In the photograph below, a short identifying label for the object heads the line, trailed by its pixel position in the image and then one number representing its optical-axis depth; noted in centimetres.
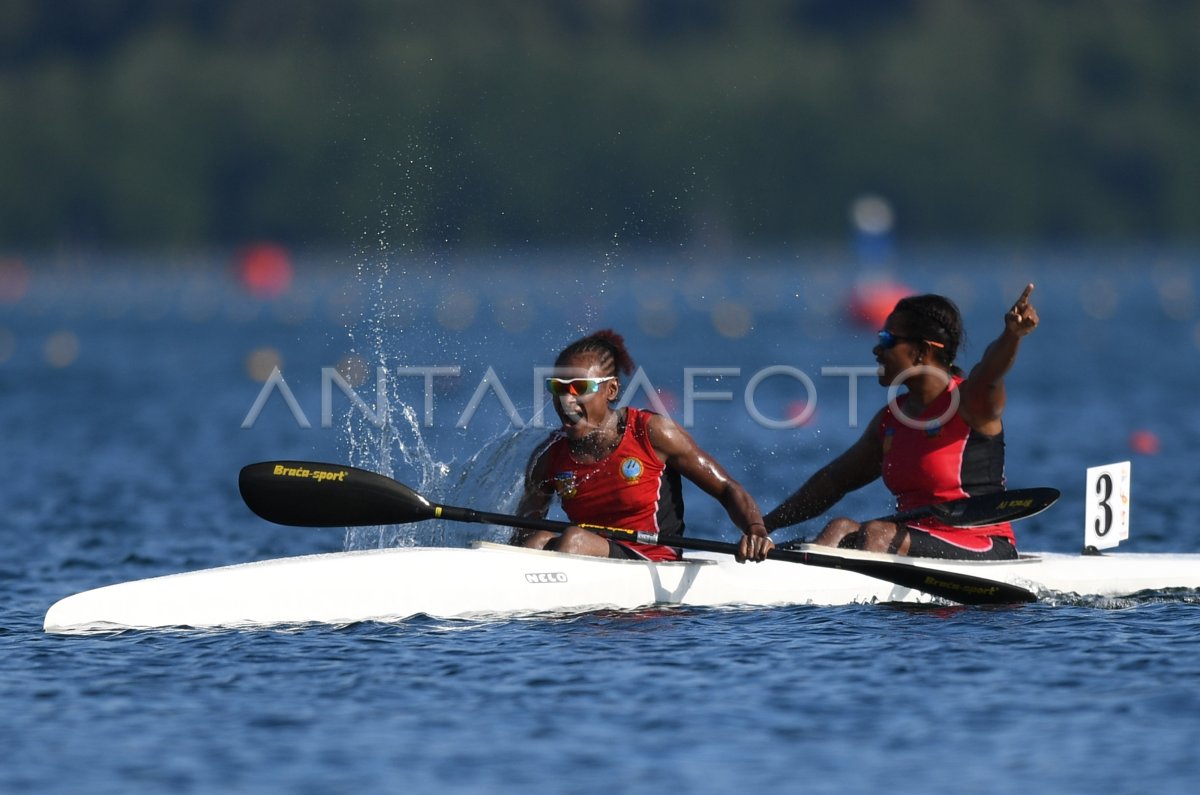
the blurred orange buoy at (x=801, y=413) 2939
